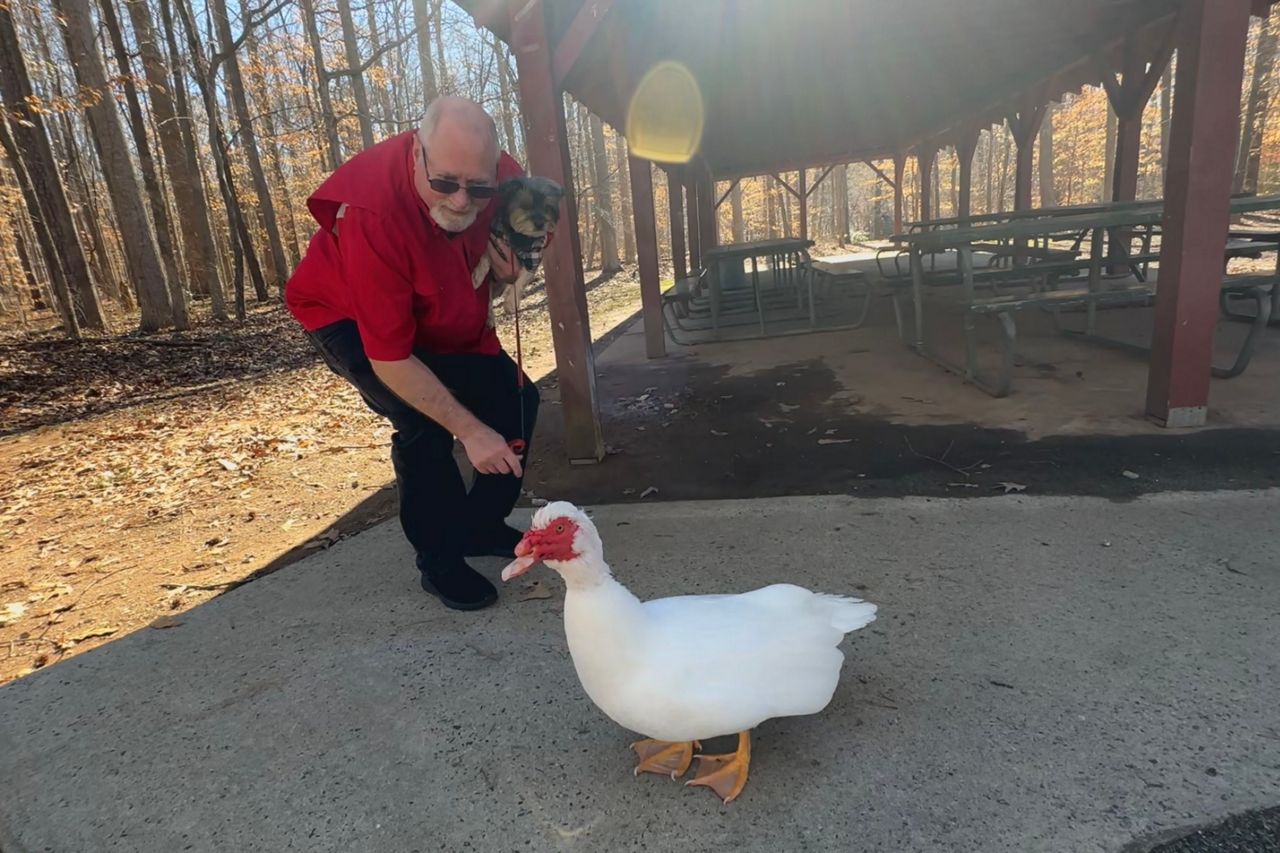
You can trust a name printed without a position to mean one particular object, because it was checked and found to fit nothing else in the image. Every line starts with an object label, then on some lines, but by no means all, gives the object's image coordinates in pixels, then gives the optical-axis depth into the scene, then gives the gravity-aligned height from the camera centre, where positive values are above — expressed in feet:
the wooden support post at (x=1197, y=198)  11.58 -0.35
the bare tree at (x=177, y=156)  43.68 +7.98
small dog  7.88 +0.29
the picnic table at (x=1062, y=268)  15.25 -2.13
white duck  5.35 -3.23
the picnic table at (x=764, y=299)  27.25 -3.85
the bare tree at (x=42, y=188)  31.17 +4.92
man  6.98 -0.60
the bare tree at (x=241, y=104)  45.13 +10.57
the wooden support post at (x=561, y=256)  12.75 -0.27
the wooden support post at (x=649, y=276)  24.85 -1.45
